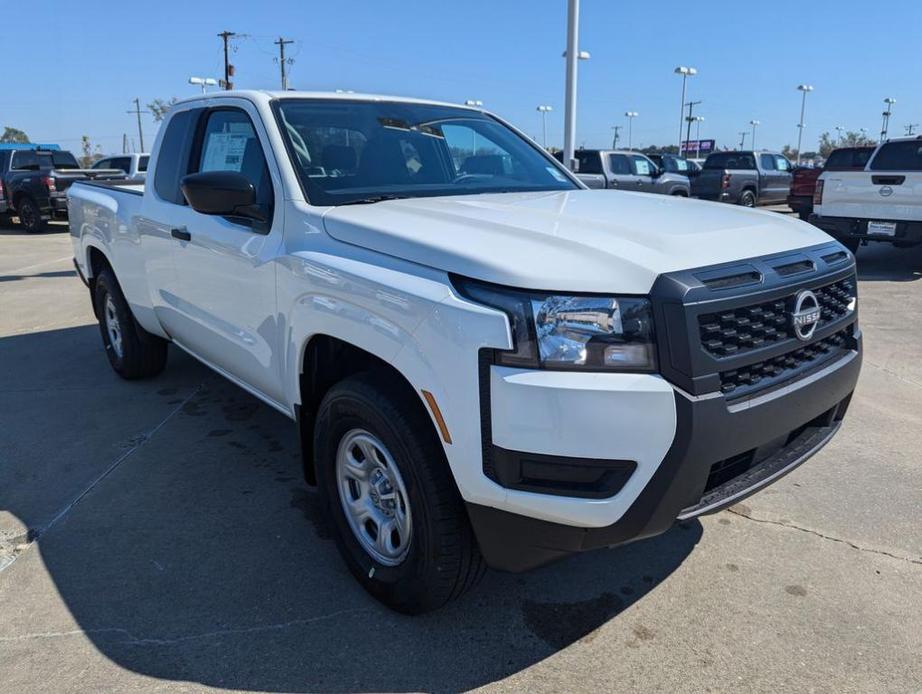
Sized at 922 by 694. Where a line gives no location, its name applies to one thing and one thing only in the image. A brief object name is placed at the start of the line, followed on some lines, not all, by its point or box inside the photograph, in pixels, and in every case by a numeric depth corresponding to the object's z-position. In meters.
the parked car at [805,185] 14.93
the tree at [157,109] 64.76
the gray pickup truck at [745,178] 20.77
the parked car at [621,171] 17.77
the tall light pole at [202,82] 34.09
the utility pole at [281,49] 51.34
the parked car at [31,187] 17.20
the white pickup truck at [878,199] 10.03
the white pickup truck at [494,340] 2.10
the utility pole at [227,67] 39.71
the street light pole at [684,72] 43.33
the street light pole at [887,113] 73.56
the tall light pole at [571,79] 14.70
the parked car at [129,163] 17.41
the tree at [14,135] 81.01
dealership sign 67.24
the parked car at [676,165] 25.55
